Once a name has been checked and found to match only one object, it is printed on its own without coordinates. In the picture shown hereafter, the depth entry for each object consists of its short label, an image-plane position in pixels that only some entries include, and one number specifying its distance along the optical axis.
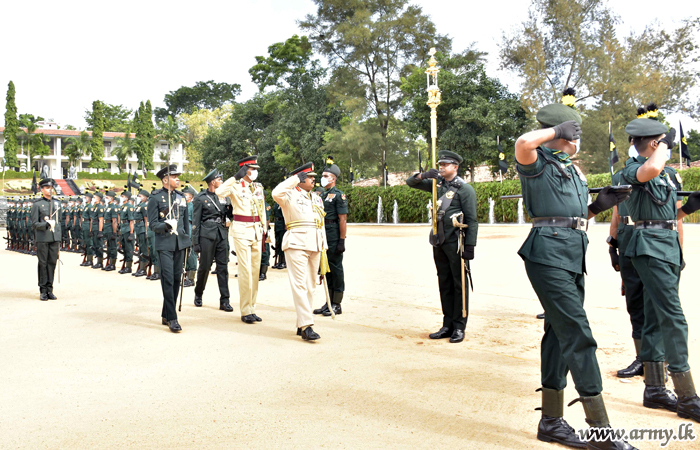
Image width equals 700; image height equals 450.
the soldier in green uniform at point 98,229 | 15.49
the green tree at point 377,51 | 41.91
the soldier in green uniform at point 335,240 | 8.41
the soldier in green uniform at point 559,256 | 3.57
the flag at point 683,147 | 6.15
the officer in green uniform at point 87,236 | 16.16
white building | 82.37
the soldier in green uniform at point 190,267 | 12.14
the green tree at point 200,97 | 93.56
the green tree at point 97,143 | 80.38
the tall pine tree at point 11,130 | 74.62
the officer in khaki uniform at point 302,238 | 6.77
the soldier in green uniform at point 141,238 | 13.55
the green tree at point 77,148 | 78.19
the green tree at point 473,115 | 34.38
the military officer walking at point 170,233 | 7.39
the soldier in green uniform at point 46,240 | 10.02
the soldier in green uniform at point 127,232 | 14.36
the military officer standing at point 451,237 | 6.64
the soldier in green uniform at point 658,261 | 4.12
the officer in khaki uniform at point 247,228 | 7.92
